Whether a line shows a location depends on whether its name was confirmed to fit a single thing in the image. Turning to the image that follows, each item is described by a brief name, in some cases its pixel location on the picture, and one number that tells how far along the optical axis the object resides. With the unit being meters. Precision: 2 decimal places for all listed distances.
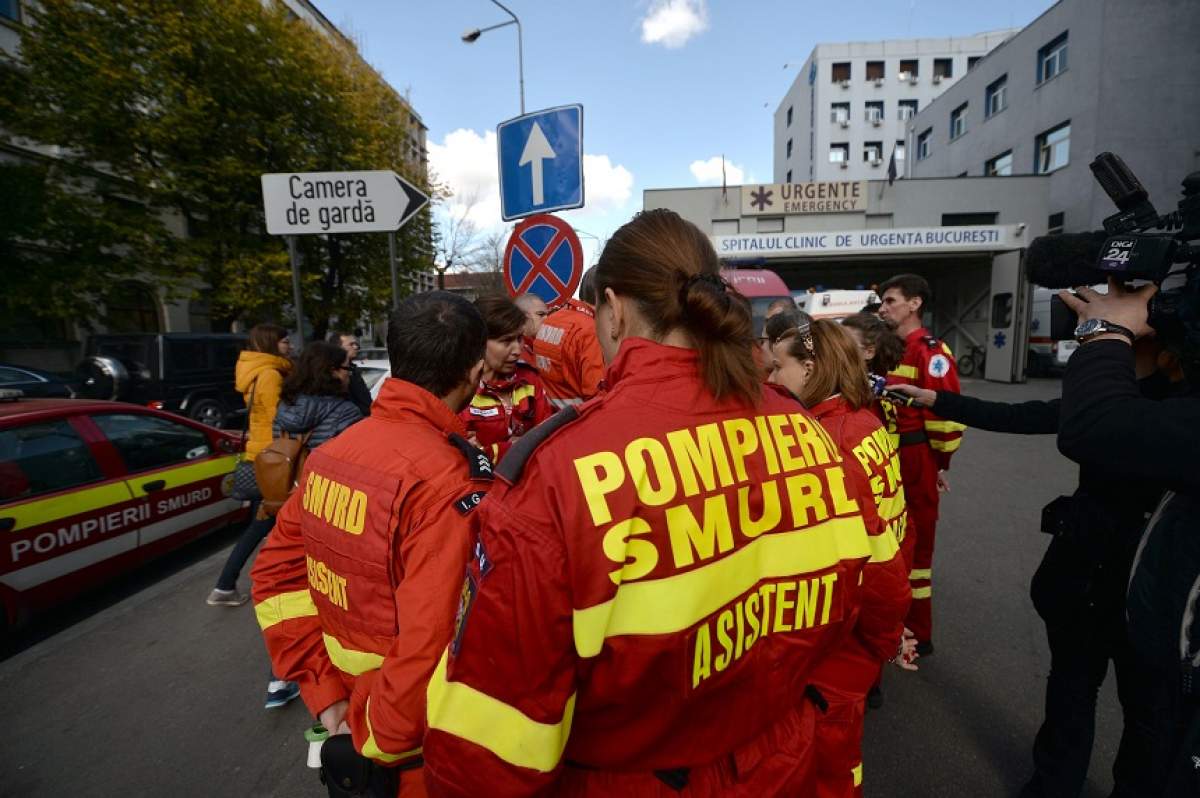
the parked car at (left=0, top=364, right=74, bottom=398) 8.98
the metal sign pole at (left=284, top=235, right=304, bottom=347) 5.06
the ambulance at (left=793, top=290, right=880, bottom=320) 12.51
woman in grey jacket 3.37
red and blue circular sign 4.44
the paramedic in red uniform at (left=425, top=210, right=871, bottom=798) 0.86
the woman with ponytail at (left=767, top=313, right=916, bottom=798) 1.31
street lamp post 9.86
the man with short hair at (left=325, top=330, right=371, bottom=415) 4.58
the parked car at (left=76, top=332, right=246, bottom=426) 10.06
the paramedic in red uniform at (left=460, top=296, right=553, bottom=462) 3.28
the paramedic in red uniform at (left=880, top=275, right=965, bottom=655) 3.23
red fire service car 3.48
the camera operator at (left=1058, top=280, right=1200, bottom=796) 1.27
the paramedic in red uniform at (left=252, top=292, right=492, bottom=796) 1.20
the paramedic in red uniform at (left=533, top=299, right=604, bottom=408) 3.52
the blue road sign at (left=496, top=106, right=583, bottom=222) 4.44
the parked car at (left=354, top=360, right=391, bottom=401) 9.58
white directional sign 4.86
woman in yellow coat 4.01
